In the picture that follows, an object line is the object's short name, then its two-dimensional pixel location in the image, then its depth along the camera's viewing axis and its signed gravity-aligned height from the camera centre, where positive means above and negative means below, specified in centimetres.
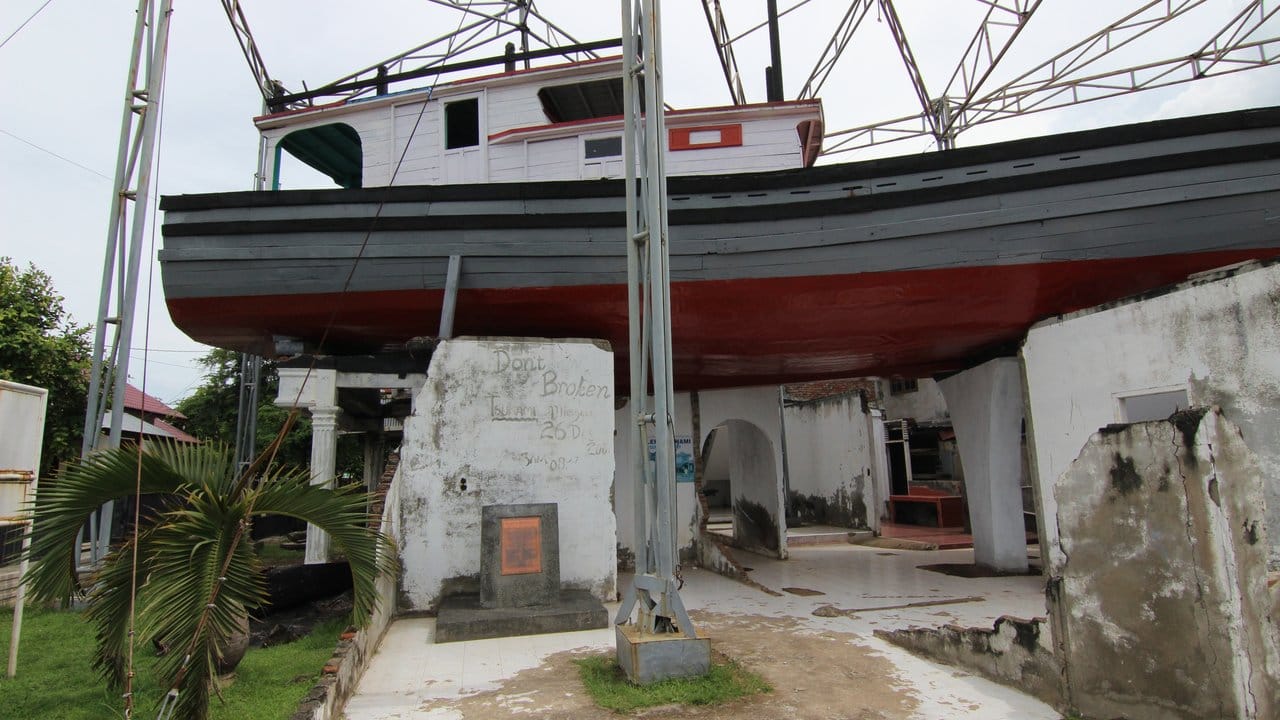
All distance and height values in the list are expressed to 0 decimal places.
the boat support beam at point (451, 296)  796 +201
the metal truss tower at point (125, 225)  810 +303
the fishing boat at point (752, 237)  771 +256
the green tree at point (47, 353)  1216 +240
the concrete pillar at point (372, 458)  1413 +55
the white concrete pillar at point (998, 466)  1006 +3
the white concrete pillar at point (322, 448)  822 +45
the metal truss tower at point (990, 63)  1058 +624
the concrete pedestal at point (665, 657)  484 -116
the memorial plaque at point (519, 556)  707 -70
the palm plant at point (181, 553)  385 -34
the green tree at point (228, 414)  1839 +194
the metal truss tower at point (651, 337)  509 +103
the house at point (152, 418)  1723 +202
